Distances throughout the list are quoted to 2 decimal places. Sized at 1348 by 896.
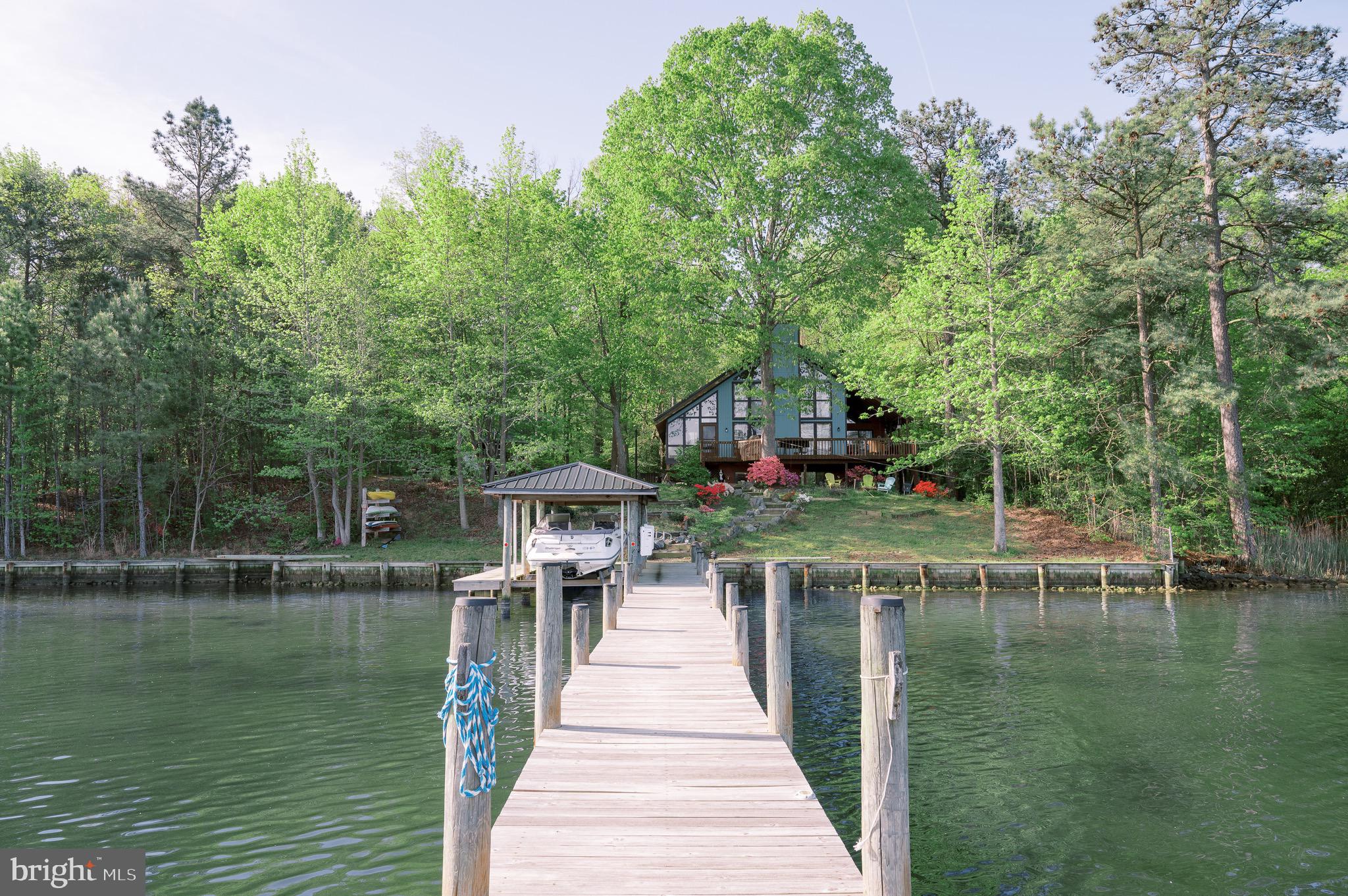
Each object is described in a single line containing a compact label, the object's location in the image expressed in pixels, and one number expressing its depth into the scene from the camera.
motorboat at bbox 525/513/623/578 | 22.42
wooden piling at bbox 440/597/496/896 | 4.03
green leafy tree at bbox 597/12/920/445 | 34.47
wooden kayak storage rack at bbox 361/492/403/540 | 33.34
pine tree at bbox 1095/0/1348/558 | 25.84
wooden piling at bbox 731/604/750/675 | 10.62
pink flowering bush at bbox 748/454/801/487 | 35.88
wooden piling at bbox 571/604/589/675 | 10.51
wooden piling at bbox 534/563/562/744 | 7.93
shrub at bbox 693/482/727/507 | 34.78
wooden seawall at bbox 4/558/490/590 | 27.36
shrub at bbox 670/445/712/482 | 39.34
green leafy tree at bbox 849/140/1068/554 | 29.17
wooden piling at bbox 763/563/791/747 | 7.93
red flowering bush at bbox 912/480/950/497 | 37.06
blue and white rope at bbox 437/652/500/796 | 4.14
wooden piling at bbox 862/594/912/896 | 4.25
